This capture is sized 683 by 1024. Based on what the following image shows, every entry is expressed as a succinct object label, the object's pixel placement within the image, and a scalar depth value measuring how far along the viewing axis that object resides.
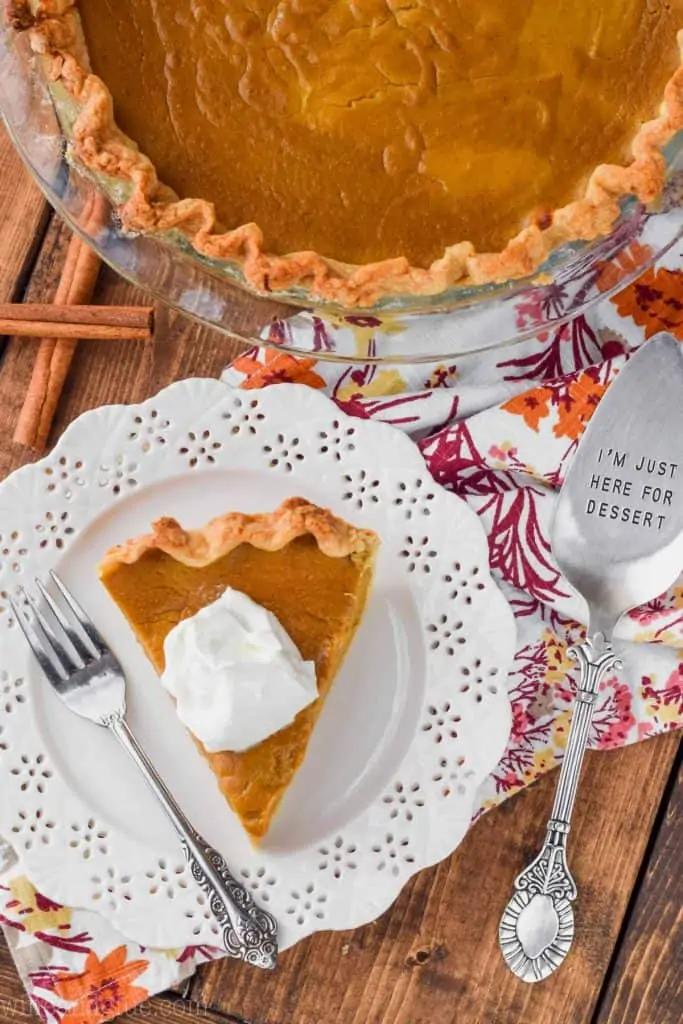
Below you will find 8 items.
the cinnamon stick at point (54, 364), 0.95
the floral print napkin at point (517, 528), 0.93
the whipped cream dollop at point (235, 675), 0.89
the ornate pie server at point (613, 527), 0.92
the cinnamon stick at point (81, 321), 0.95
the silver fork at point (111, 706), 0.91
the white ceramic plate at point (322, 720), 0.92
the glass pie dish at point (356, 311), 0.88
